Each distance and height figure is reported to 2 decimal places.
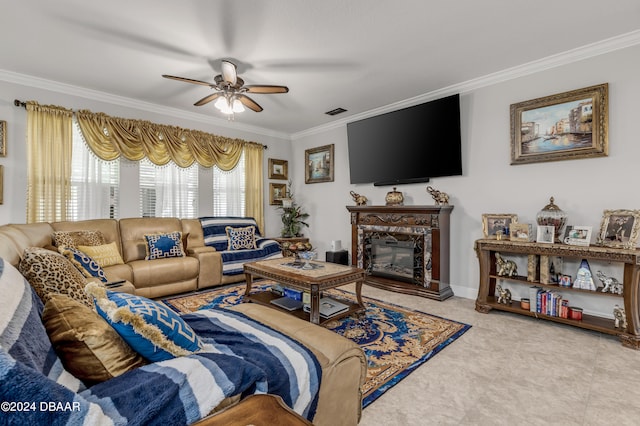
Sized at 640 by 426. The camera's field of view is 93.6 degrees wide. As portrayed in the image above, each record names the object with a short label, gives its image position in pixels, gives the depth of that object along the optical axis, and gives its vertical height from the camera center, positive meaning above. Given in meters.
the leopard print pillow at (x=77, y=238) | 3.04 -0.24
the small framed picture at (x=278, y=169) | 5.91 +0.93
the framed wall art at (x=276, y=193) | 5.93 +0.44
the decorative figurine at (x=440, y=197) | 3.85 +0.22
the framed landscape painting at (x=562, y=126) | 2.84 +0.89
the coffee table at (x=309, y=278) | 2.60 -0.58
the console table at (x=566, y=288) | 2.40 -0.65
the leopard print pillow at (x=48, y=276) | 1.33 -0.28
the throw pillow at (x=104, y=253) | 3.22 -0.41
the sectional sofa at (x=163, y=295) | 0.82 -0.57
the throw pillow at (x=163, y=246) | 3.82 -0.39
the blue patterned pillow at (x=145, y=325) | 0.96 -0.37
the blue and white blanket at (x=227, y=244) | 4.23 -0.47
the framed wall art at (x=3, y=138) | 3.44 +0.90
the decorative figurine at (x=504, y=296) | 3.20 -0.88
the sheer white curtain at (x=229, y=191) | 5.27 +0.44
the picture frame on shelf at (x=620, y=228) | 2.50 -0.13
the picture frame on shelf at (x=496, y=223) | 3.28 -0.10
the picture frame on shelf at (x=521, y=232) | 3.04 -0.19
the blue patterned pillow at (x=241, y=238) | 4.66 -0.36
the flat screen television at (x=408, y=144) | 3.75 +0.98
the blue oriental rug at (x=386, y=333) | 2.02 -1.05
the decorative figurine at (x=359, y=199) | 4.75 +0.25
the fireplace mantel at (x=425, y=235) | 3.72 -0.26
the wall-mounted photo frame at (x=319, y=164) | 5.48 +0.96
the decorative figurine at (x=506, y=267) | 3.22 -0.58
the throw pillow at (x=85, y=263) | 2.52 -0.40
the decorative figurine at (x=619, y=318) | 2.55 -0.89
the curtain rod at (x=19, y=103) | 3.49 +1.32
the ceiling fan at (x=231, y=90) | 2.92 +1.32
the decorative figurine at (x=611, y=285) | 2.62 -0.63
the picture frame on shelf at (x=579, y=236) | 2.71 -0.21
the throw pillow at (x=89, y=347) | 0.92 -0.41
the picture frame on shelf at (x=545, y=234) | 2.89 -0.20
